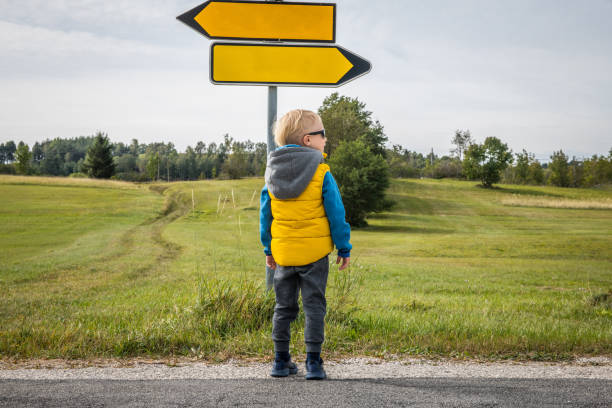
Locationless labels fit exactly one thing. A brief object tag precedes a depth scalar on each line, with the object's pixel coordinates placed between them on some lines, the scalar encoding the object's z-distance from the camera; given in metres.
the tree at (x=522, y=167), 63.19
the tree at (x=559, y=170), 49.34
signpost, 3.94
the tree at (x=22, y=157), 68.24
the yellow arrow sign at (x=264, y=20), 3.94
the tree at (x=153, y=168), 84.81
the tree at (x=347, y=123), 54.56
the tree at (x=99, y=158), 68.00
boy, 3.01
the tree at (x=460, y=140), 84.06
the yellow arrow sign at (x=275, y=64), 3.95
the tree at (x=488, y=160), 62.84
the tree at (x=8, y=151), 109.11
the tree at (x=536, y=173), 59.59
